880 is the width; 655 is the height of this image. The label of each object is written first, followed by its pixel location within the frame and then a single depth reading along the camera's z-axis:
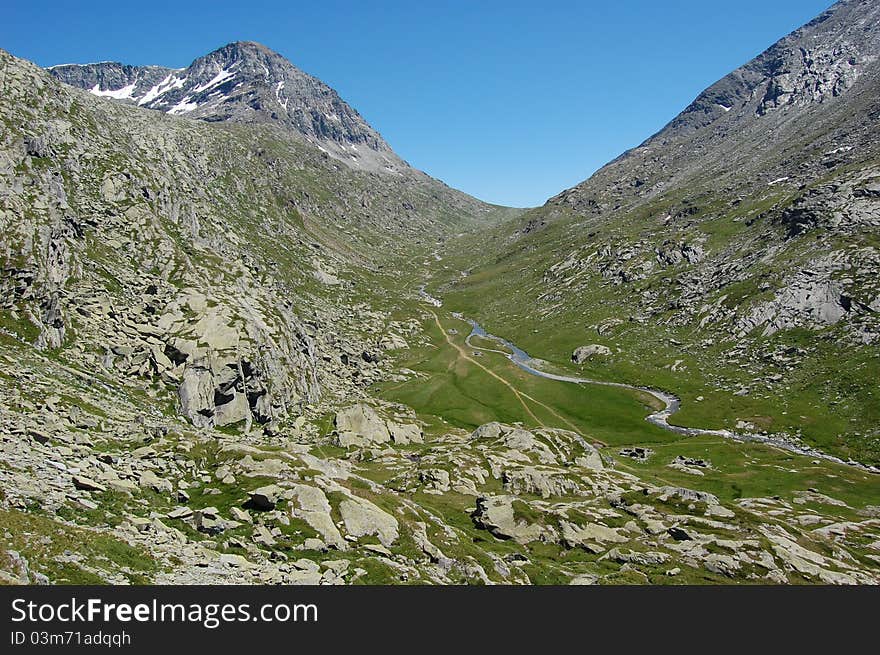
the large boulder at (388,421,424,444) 94.88
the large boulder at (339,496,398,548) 37.47
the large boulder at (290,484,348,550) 35.03
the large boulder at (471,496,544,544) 49.44
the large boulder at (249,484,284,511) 37.16
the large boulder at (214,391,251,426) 78.81
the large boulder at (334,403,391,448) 88.44
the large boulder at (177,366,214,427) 73.88
